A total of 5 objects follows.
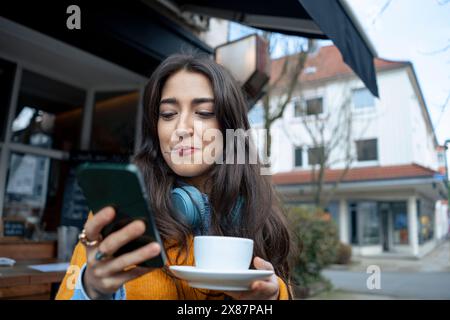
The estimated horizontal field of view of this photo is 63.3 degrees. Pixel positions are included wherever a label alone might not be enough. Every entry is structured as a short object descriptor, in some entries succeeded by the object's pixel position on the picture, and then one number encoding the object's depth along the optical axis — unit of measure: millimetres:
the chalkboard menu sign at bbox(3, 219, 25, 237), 3298
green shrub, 6059
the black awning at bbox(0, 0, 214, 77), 2029
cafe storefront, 2551
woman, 887
